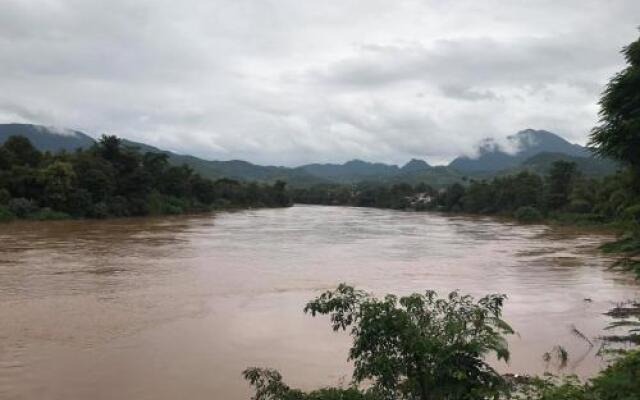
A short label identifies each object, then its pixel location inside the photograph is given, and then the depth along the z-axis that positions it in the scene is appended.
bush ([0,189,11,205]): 40.66
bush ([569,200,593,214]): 51.00
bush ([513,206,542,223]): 59.00
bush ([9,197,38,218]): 40.59
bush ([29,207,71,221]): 41.76
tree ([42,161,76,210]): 43.47
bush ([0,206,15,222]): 39.19
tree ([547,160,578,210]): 59.33
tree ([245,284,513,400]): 4.69
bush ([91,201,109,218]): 46.72
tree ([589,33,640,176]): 8.26
